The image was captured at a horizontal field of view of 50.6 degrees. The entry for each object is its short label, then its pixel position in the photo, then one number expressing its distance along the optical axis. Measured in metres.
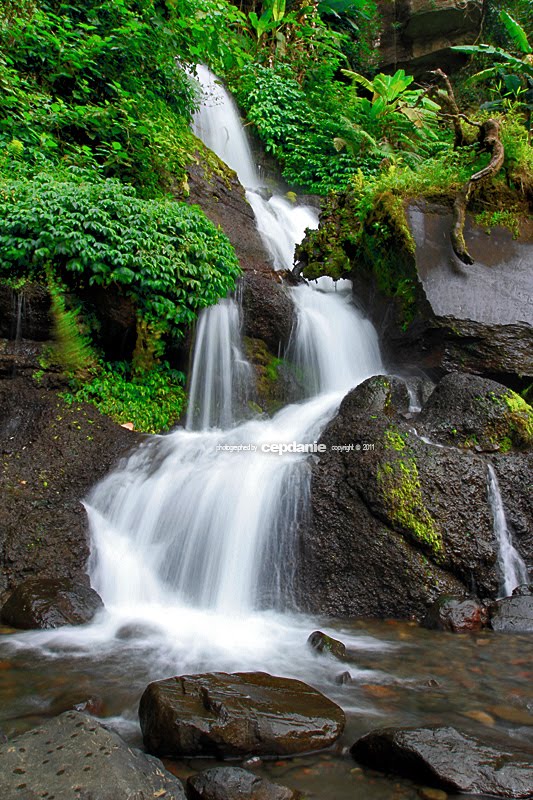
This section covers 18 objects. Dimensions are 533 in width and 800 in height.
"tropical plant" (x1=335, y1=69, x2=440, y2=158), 13.88
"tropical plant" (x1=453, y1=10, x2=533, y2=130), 11.31
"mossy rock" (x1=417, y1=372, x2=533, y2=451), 5.63
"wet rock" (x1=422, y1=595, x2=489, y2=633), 4.45
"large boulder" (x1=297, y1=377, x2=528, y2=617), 4.87
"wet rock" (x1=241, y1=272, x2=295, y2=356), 8.70
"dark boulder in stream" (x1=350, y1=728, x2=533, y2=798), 2.32
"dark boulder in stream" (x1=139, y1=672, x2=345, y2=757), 2.61
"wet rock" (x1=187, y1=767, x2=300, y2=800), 2.27
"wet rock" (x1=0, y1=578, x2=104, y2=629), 4.40
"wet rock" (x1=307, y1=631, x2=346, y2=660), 3.95
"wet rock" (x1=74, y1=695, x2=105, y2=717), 3.08
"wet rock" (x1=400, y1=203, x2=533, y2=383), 6.88
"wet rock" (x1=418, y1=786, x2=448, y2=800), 2.32
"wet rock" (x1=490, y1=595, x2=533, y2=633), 4.43
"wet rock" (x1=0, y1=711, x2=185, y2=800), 1.99
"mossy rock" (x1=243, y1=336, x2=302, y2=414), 8.26
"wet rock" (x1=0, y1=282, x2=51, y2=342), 7.01
